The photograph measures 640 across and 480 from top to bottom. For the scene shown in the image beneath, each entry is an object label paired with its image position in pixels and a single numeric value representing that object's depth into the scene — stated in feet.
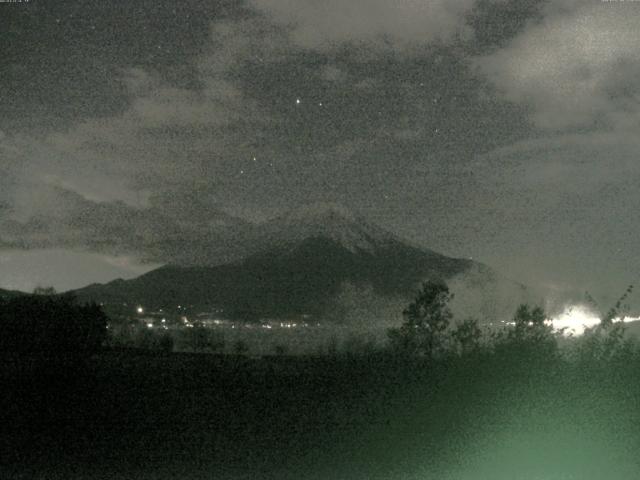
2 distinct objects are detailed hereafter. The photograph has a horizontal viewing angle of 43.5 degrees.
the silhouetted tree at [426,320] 77.82
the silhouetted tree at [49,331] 69.62
